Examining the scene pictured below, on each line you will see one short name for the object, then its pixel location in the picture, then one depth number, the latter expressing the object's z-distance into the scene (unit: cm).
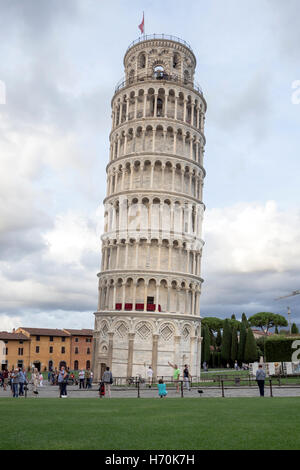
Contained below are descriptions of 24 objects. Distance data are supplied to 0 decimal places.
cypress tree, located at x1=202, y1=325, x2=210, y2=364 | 9456
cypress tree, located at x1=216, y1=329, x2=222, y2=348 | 10844
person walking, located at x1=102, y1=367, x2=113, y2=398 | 2728
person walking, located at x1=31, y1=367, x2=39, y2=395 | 3157
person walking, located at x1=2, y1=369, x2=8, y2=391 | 4008
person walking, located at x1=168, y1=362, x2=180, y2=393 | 3381
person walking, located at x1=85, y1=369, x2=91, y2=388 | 4419
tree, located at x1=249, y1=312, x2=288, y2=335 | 13300
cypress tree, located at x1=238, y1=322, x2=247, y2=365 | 9423
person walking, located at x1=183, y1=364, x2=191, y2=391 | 3281
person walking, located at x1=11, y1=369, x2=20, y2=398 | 2886
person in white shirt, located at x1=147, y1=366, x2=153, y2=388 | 4227
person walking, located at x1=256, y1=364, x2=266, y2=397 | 2624
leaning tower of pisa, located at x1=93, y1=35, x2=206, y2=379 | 5291
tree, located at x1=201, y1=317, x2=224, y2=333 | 11894
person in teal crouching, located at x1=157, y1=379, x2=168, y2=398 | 2667
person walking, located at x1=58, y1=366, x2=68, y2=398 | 2855
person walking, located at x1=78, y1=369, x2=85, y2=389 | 4412
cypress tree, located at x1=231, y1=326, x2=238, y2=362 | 9520
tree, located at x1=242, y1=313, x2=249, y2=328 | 9916
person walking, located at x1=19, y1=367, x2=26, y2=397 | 2928
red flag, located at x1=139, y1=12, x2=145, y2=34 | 6224
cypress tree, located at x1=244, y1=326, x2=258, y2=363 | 9200
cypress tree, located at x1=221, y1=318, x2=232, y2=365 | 9556
